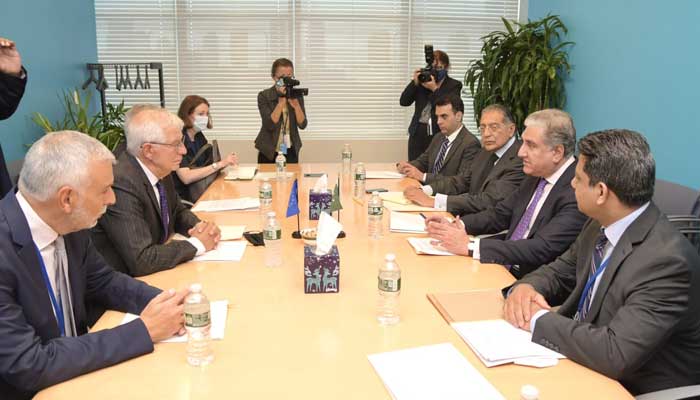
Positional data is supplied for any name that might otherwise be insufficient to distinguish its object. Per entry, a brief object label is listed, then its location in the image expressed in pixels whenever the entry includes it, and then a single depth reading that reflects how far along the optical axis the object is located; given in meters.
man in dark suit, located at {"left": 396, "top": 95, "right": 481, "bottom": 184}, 4.39
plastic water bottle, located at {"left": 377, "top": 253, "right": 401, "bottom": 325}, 1.71
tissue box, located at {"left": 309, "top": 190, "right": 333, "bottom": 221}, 3.00
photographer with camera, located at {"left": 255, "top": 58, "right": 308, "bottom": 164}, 5.24
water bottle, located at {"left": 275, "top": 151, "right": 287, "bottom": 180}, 4.29
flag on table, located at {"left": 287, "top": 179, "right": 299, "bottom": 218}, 2.50
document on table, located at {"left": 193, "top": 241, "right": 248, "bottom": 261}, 2.37
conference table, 1.38
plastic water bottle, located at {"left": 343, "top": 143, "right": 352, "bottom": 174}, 4.48
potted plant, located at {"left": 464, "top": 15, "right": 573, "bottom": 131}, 5.25
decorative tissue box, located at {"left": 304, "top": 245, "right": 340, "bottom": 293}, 1.97
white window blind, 6.32
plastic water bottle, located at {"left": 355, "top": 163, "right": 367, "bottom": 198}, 3.65
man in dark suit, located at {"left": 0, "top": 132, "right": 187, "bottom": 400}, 1.40
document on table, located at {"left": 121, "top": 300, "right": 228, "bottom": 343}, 1.62
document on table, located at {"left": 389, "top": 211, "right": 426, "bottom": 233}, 2.87
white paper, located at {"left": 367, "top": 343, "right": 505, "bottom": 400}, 1.33
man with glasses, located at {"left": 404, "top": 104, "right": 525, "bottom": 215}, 3.46
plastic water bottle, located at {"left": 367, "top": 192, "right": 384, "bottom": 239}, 2.66
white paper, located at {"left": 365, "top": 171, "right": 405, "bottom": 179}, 4.41
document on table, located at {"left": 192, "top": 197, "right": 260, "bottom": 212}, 3.30
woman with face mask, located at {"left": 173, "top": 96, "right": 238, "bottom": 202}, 4.09
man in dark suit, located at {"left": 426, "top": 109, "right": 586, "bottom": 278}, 2.51
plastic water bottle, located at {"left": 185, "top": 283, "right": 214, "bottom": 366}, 1.48
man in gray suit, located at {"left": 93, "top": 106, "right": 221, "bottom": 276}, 2.24
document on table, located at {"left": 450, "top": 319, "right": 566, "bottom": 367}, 1.50
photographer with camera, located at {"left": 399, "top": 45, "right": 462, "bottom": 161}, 5.56
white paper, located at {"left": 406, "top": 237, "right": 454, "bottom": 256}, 2.50
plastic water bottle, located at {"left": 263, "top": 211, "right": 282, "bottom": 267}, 2.22
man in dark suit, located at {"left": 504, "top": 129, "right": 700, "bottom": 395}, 1.52
